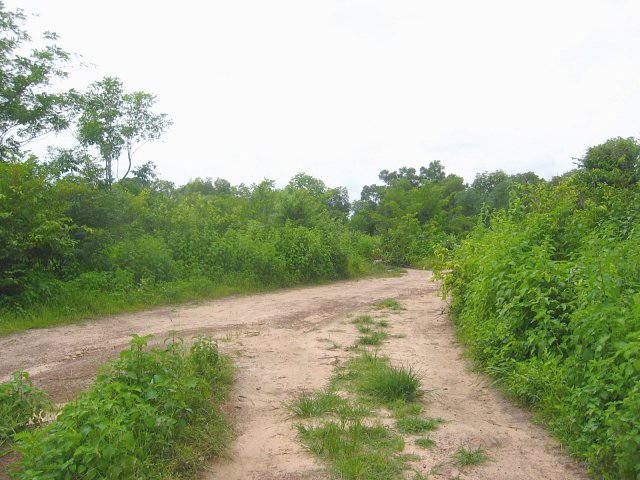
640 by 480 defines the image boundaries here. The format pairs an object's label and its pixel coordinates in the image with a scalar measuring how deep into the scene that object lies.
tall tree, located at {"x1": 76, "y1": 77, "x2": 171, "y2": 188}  15.88
